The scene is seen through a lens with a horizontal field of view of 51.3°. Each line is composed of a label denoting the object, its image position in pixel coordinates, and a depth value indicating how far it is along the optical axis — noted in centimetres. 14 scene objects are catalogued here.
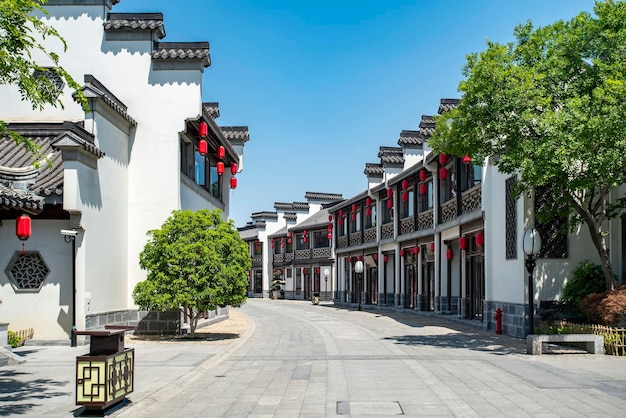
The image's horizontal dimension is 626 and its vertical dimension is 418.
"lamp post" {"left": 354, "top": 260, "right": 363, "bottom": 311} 3534
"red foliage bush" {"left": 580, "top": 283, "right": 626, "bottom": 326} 1467
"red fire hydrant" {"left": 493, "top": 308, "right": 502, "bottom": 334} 1953
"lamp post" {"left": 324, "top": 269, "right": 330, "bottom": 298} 4996
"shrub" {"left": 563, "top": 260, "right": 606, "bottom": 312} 1652
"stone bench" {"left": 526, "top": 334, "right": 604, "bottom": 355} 1466
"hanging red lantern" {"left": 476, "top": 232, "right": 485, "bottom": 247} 2181
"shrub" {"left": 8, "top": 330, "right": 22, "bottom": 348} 1570
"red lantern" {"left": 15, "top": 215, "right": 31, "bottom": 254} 1461
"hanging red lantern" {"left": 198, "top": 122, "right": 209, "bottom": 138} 2177
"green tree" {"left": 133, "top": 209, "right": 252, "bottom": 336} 1734
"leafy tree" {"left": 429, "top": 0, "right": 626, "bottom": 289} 1369
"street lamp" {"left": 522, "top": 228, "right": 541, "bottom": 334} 1565
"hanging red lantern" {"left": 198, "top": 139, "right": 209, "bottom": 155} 2217
